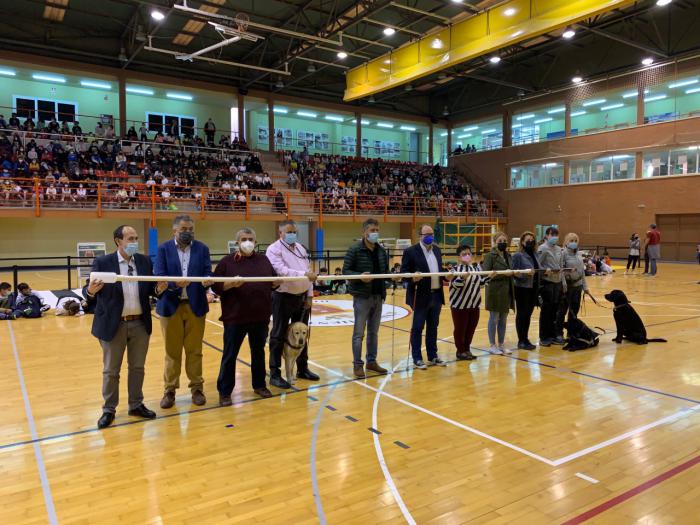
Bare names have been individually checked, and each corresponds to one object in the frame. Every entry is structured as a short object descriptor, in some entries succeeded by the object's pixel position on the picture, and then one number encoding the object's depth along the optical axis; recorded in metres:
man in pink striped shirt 5.48
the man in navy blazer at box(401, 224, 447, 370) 6.20
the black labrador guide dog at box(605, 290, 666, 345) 7.74
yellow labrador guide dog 5.42
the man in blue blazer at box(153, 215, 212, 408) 4.75
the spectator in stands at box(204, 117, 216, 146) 27.69
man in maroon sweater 4.93
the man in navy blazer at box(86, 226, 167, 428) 4.31
